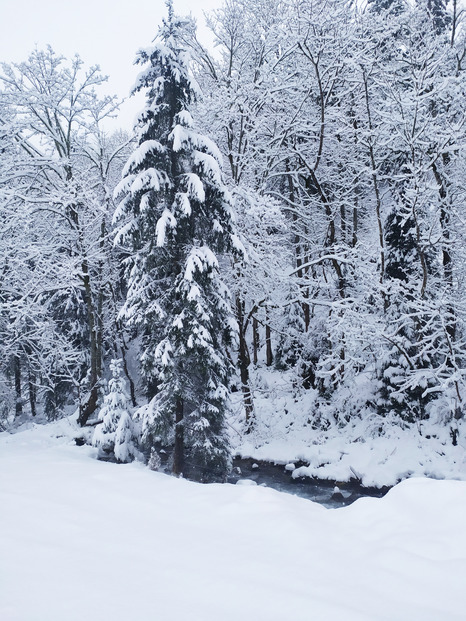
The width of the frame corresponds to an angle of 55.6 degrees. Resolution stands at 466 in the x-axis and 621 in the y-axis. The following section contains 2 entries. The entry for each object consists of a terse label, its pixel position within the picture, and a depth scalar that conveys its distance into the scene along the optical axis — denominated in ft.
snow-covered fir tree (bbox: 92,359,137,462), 39.01
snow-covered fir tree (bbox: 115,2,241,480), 36.17
